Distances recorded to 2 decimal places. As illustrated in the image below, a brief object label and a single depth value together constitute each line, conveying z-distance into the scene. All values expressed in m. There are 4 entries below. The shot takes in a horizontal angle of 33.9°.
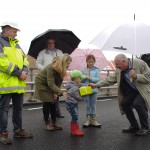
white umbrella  4.41
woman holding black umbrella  5.42
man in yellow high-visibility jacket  3.87
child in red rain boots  4.38
